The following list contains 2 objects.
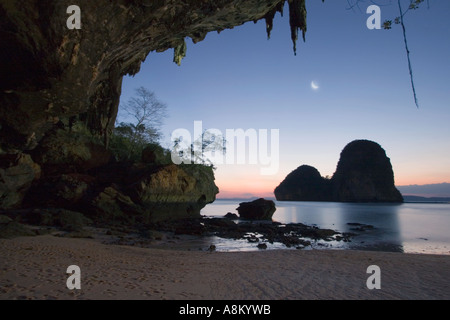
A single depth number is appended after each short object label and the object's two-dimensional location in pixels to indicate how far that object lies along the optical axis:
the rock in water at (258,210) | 25.39
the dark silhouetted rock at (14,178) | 12.87
